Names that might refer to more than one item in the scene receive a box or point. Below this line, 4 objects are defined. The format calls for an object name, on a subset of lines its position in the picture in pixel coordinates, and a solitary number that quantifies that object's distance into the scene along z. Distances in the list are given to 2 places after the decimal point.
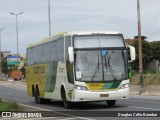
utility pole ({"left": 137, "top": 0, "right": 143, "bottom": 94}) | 38.28
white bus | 20.83
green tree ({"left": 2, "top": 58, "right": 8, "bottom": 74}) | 157.25
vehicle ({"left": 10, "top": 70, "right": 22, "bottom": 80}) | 106.54
